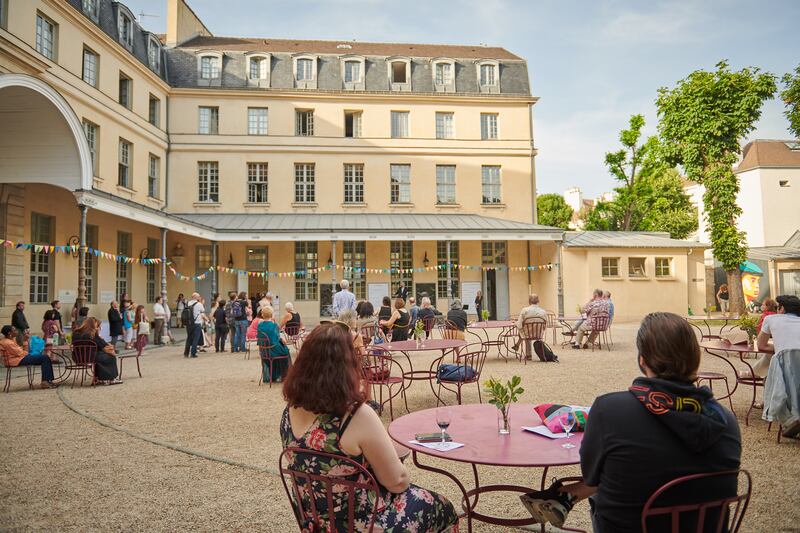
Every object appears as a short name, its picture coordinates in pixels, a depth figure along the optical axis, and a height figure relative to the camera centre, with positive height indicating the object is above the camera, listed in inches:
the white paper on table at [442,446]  97.5 -30.8
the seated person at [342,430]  78.4 -22.0
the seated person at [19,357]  306.2 -39.1
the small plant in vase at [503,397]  105.4 -23.1
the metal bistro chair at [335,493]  77.1 -31.8
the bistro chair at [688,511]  66.9 -30.6
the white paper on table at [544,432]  103.9 -30.3
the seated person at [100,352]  310.8 -37.6
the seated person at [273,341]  324.1 -32.3
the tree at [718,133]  720.3 +226.4
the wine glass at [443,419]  103.6 -27.1
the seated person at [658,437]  67.9 -20.5
